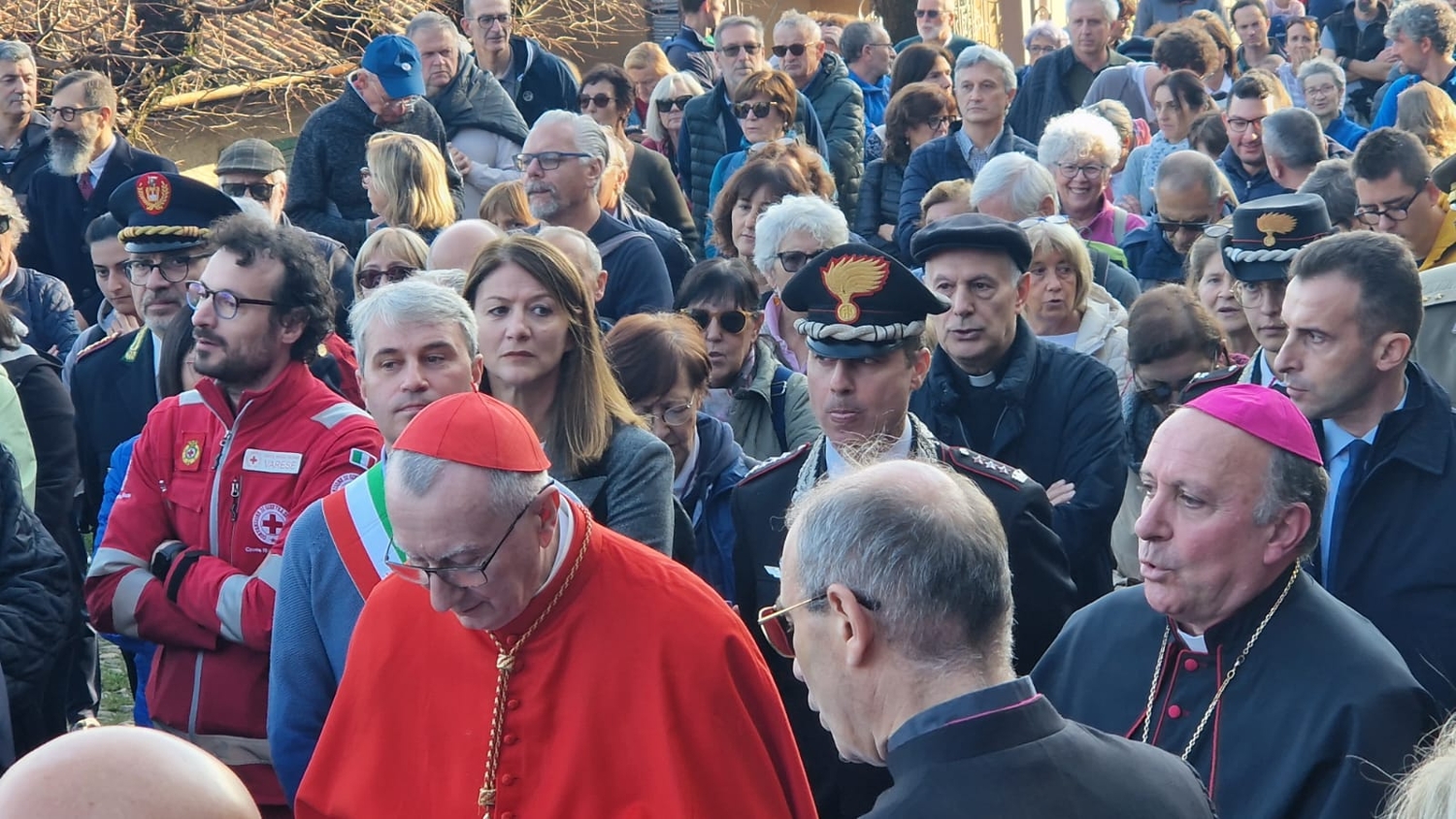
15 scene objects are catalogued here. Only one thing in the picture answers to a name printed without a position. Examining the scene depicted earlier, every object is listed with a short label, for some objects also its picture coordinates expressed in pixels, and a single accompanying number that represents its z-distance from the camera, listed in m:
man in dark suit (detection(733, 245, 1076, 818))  4.66
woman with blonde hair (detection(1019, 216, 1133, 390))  6.72
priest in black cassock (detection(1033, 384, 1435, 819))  3.48
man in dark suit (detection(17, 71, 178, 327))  9.61
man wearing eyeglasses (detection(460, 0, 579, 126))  11.31
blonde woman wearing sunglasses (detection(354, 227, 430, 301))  6.80
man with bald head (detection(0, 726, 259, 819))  1.81
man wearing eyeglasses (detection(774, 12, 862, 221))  10.88
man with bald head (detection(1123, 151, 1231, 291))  8.19
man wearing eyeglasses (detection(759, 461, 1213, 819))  2.57
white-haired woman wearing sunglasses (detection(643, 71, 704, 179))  11.34
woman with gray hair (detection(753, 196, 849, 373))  7.06
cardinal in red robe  3.51
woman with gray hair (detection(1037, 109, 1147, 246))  8.48
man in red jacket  4.57
